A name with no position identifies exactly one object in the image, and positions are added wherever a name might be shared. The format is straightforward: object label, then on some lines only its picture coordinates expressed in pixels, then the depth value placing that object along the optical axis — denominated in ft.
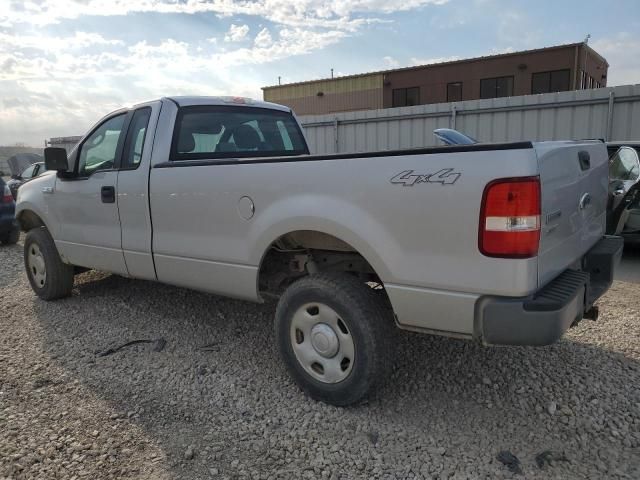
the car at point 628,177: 17.78
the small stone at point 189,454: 8.68
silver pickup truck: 7.80
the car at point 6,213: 31.14
